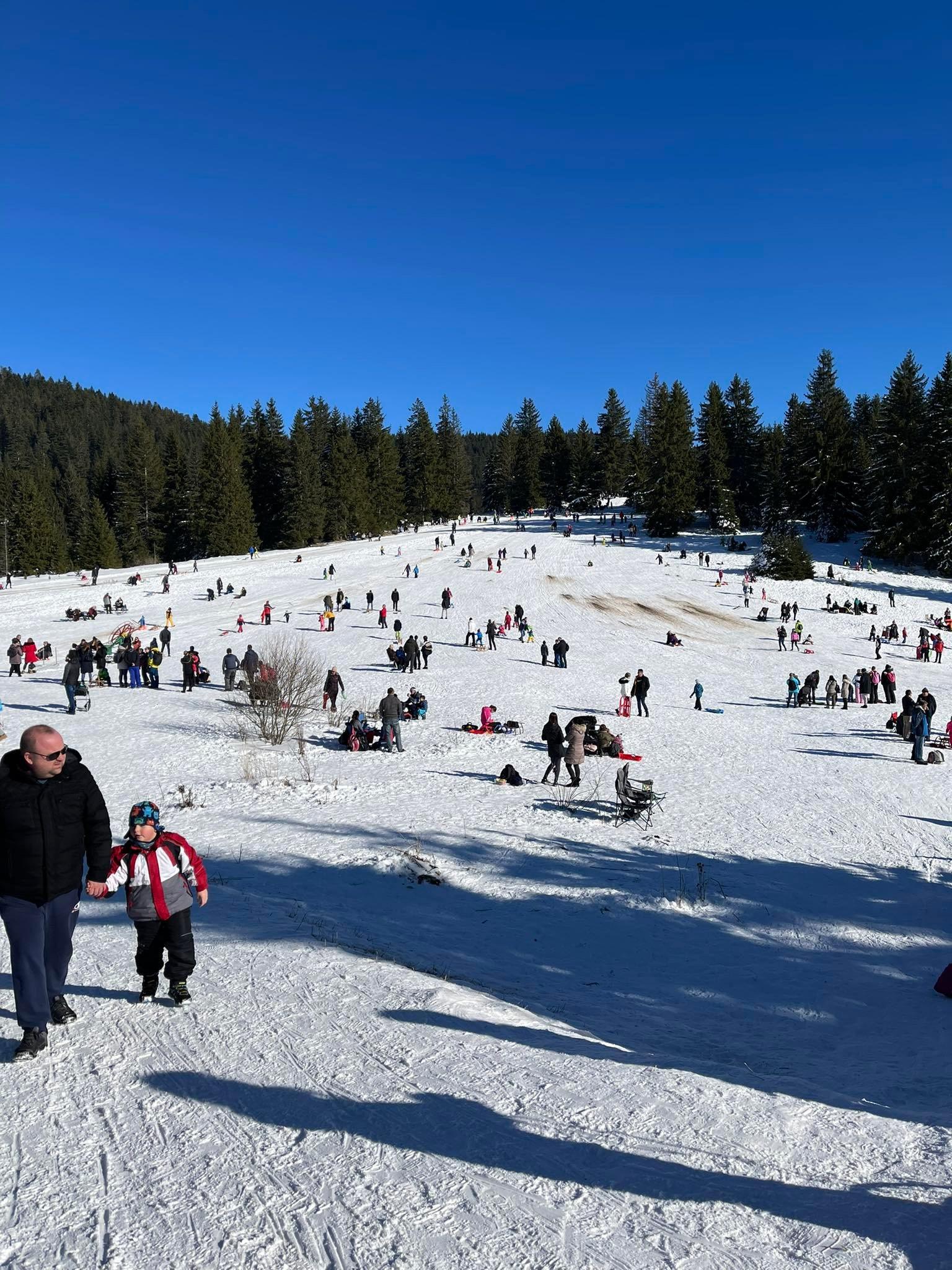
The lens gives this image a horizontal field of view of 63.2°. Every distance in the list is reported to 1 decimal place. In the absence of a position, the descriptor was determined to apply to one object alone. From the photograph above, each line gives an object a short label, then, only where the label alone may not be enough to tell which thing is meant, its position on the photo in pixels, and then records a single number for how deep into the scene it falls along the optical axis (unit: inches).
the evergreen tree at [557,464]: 3796.8
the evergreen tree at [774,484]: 2864.2
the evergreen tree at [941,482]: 2229.3
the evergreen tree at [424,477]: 3644.2
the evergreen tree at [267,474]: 3176.7
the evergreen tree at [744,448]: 3289.9
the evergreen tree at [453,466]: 3767.2
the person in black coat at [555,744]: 642.8
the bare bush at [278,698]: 772.0
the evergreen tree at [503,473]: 4028.1
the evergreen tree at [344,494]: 3078.2
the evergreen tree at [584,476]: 3617.1
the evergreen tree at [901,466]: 2333.9
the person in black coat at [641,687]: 965.8
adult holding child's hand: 162.2
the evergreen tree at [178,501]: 3024.1
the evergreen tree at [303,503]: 2940.5
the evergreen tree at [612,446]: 3587.6
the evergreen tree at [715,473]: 2886.3
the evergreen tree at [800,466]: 2738.7
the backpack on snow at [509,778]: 644.1
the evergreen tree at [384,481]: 3432.6
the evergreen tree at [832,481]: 2699.3
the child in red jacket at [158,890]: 190.5
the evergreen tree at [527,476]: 3843.5
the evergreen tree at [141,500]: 3174.2
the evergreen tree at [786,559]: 2167.8
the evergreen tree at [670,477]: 2817.4
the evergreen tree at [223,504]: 2834.6
